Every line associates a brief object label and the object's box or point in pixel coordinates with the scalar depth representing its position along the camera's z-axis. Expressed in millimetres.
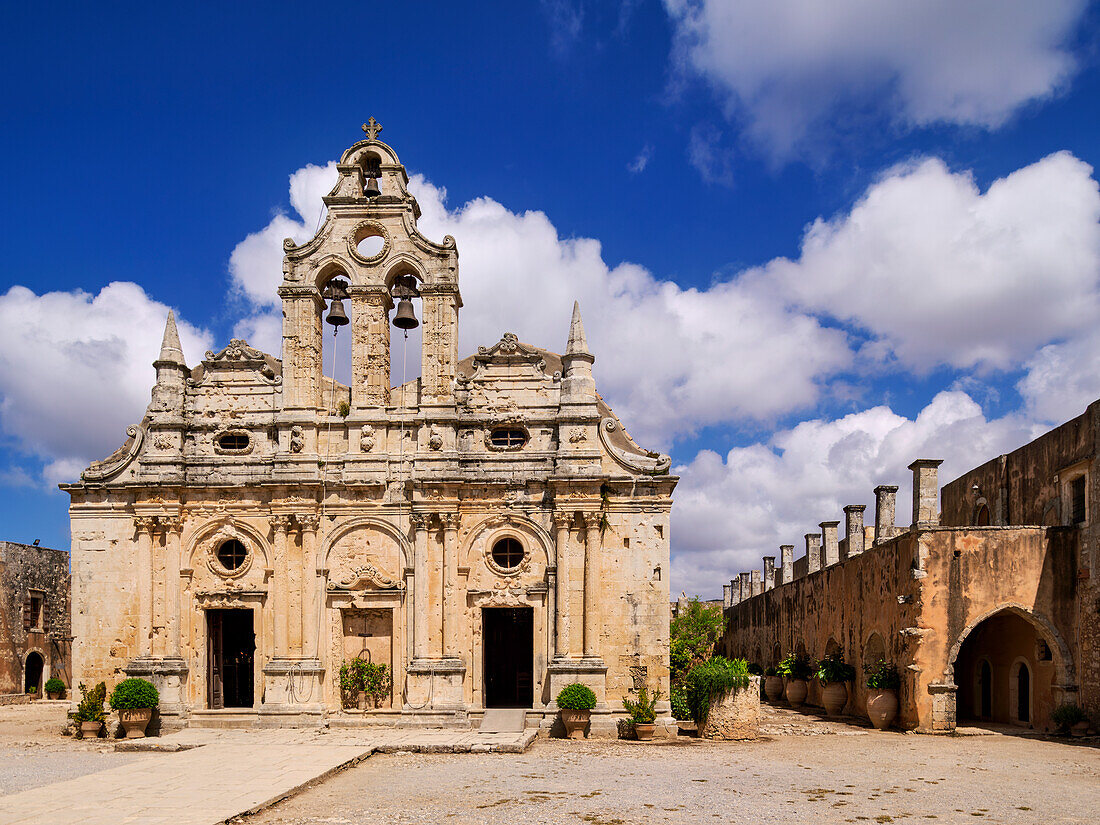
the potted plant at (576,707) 18812
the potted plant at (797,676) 27547
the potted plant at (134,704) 19125
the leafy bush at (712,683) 18969
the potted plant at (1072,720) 18453
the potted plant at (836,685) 23438
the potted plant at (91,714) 19750
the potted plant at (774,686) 29555
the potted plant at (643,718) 18797
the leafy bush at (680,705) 19969
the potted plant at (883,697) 20203
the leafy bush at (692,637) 22078
